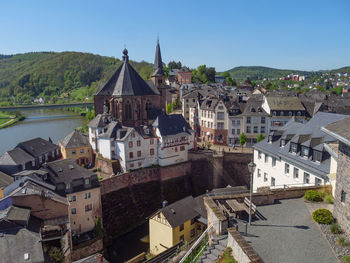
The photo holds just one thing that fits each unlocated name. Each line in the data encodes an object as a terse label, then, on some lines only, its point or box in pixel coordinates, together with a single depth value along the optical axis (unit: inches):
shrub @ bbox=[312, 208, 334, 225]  526.9
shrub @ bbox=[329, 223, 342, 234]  496.7
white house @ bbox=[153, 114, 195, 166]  1697.8
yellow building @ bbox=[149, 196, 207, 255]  1117.7
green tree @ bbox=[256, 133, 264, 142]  1922.5
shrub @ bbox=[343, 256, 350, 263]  422.7
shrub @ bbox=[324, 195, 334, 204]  639.1
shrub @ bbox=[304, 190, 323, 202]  640.4
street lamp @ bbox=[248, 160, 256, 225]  529.3
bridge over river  4447.8
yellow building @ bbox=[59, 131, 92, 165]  1754.4
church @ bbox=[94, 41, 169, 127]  2006.6
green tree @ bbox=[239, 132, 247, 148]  1987.0
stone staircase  458.6
